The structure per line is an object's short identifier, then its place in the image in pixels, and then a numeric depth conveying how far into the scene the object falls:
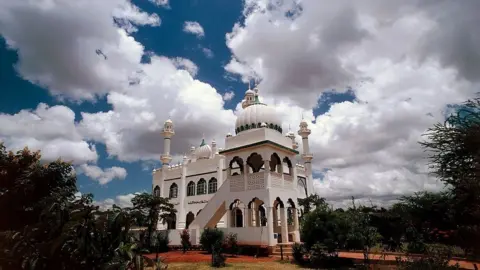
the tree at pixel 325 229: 14.78
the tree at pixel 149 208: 22.05
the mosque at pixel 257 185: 20.08
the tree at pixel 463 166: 11.70
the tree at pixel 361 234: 14.59
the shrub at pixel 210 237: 19.89
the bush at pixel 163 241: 23.02
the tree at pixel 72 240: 8.31
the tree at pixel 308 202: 29.43
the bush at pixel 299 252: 16.16
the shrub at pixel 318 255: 15.03
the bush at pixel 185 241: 21.58
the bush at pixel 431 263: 10.04
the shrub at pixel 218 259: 14.80
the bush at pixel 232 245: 19.53
